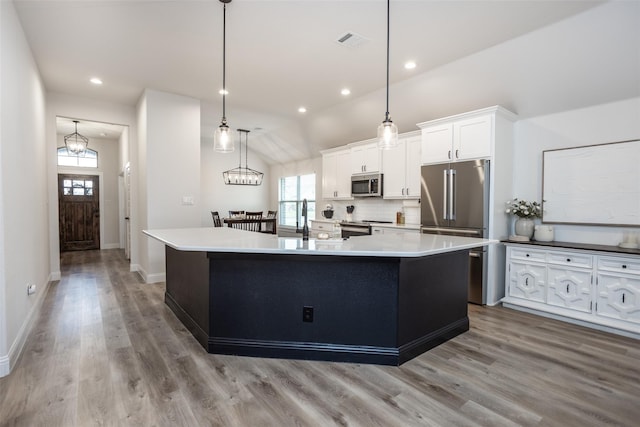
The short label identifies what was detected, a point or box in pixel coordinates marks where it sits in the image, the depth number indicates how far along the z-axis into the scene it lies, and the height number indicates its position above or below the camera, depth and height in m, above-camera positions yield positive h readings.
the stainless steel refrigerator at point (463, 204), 3.82 +0.03
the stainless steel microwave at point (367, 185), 5.42 +0.35
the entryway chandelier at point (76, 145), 6.04 +1.09
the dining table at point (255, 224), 6.00 -0.37
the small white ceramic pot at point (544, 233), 3.71 -0.30
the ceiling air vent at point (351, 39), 3.12 +1.62
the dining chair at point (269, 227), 6.33 -0.43
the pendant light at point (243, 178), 7.34 +0.62
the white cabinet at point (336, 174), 6.10 +0.60
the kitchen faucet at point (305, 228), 2.73 -0.19
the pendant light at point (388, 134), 2.69 +0.59
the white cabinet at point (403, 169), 4.90 +0.57
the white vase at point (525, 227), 3.82 -0.24
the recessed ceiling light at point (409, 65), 3.71 +1.62
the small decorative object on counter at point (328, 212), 6.57 -0.13
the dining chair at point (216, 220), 6.35 -0.30
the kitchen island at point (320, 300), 2.41 -0.73
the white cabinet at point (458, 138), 3.81 +0.85
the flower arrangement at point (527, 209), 3.82 -0.03
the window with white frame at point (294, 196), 7.88 +0.24
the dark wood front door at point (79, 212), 7.73 -0.20
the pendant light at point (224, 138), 2.94 +0.60
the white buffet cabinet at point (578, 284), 2.99 -0.78
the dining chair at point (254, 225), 6.13 -0.38
